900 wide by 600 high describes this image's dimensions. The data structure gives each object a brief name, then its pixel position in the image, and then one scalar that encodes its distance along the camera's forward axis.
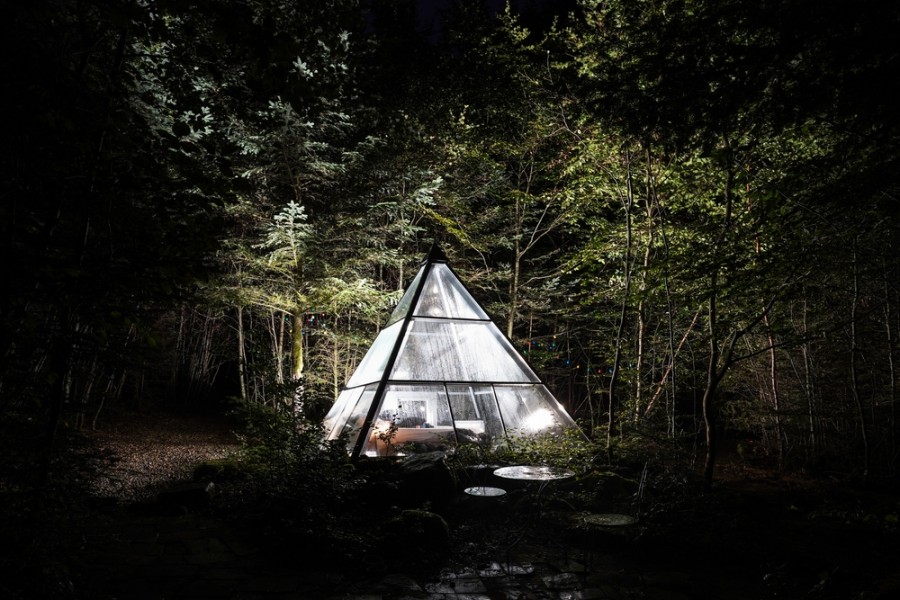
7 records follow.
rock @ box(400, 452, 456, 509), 6.05
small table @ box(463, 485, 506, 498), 5.53
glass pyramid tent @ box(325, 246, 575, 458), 8.00
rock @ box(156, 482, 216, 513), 6.14
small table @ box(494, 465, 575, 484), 5.16
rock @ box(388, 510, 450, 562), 4.86
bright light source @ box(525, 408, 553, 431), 8.50
